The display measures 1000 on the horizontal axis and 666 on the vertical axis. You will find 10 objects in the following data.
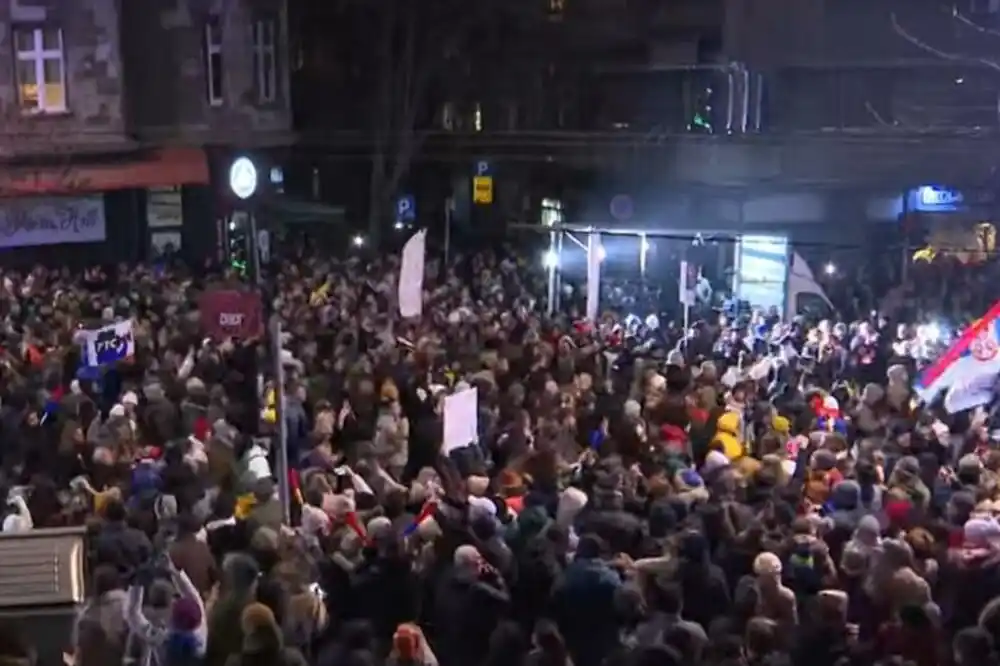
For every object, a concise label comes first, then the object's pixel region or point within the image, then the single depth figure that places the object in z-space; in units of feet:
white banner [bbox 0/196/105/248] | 86.99
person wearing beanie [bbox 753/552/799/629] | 24.85
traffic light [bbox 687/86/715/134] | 90.12
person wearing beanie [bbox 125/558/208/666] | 24.30
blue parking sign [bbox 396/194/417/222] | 107.14
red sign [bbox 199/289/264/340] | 41.04
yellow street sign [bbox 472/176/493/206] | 107.65
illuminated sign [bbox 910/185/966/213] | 90.43
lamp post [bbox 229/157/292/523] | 33.22
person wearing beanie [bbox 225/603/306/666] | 22.90
